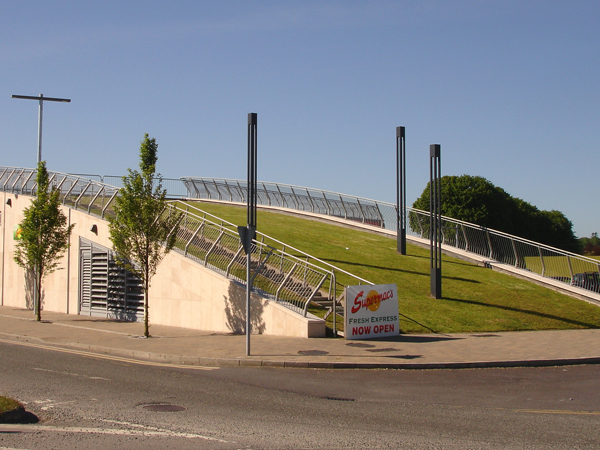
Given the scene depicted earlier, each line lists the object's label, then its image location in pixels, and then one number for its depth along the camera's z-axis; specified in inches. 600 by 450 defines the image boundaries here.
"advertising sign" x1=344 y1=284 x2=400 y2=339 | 589.3
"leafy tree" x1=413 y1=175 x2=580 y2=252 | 2333.9
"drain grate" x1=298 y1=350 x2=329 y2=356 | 495.6
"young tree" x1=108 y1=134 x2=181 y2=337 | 647.8
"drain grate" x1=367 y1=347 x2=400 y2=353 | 518.0
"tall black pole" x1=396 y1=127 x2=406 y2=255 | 977.5
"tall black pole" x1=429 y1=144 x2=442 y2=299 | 810.3
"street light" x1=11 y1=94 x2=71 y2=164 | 897.5
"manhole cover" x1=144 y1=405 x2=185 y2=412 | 302.9
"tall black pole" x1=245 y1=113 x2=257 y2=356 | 793.6
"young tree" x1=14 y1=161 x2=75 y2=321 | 821.2
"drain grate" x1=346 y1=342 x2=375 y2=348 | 548.2
